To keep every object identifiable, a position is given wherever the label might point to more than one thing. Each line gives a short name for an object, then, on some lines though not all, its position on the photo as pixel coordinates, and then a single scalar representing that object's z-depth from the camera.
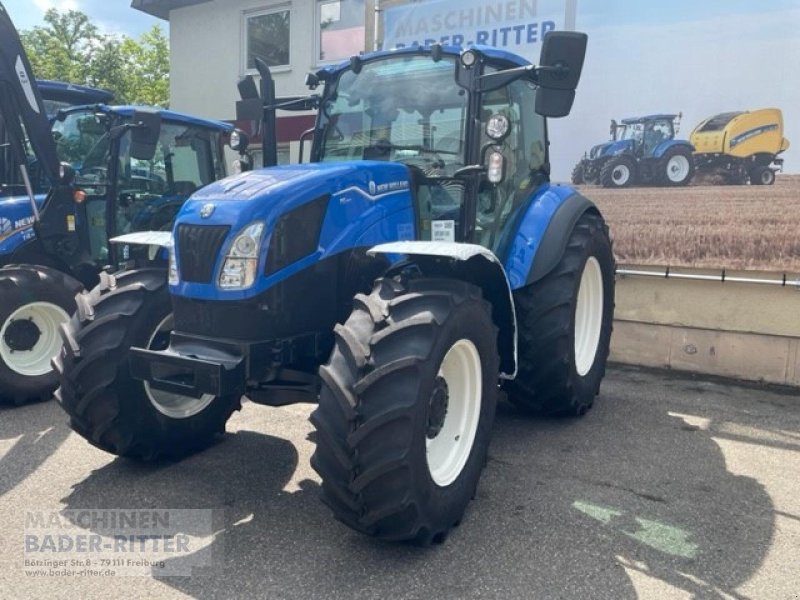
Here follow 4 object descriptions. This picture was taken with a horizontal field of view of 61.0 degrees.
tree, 22.55
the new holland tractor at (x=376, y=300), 2.67
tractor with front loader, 5.07
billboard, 5.71
